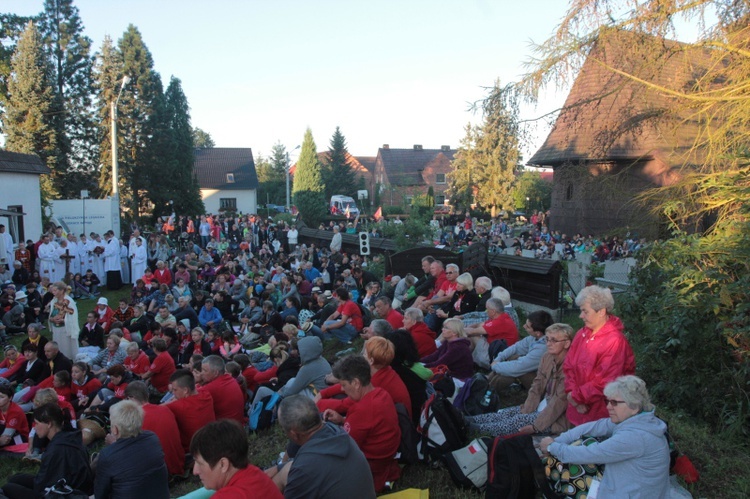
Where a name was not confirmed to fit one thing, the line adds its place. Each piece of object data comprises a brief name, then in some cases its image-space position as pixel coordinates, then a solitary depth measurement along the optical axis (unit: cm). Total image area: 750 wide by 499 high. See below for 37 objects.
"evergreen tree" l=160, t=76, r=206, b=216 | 3772
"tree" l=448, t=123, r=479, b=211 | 5175
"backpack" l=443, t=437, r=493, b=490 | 486
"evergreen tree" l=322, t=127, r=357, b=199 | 6225
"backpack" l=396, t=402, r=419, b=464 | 480
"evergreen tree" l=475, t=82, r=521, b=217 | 4972
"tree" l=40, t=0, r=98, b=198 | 3419
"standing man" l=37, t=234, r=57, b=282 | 1662
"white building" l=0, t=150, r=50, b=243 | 1975
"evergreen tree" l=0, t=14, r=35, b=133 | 3169
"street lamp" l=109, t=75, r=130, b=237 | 2153
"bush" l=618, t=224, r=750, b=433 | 605
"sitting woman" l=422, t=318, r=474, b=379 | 670
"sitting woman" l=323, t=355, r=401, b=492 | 436
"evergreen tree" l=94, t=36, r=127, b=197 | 3534
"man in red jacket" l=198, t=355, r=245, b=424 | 644
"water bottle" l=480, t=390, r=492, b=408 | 616
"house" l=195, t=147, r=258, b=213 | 5612
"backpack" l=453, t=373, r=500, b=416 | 616
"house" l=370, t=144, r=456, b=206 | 6538
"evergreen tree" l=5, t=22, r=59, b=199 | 3084
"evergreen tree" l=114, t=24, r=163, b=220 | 3581
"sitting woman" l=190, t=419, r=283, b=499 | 307
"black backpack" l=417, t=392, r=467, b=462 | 509
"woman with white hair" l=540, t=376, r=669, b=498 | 388
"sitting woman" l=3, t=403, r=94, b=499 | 472
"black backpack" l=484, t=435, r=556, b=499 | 439
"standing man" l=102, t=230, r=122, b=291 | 1791
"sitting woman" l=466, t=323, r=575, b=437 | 518
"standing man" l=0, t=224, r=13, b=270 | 1623
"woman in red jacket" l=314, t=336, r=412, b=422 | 496
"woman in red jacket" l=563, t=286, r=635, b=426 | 470
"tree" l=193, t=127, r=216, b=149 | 10362
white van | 5334
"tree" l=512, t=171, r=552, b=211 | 5084
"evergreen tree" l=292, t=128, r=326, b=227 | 5700
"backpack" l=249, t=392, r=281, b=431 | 703
